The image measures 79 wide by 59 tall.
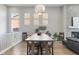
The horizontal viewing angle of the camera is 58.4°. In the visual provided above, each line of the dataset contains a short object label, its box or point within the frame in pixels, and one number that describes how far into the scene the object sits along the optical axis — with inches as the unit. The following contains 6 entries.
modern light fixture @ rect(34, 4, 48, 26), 148.0
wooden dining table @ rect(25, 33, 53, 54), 69.5
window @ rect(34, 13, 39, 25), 147.1
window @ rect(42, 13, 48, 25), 148.8
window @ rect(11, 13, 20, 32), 137.9
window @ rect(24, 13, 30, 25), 145.2
